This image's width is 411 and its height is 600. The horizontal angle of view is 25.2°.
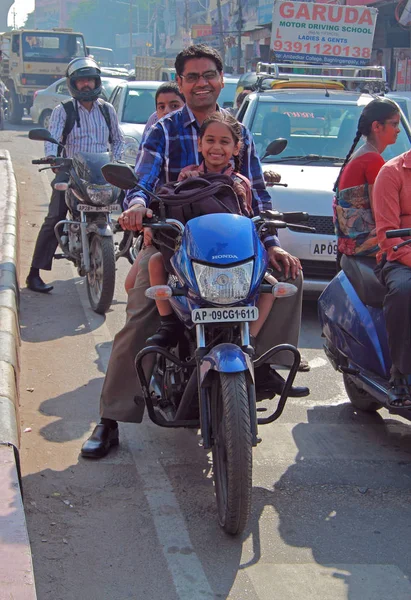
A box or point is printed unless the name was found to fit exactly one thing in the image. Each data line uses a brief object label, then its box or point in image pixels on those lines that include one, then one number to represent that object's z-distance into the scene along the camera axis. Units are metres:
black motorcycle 7.54
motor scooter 4.80
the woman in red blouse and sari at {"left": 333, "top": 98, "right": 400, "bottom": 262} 5.47
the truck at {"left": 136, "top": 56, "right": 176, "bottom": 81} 24.72
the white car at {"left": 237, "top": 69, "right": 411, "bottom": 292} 7.71
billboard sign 12.23
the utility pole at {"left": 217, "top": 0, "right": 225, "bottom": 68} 43.50
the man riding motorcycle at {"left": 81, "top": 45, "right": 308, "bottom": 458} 4.45
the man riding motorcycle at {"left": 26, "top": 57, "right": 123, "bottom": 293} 8.16
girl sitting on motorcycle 4.24
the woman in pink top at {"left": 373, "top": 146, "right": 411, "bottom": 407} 4.43
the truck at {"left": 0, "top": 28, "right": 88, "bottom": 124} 32.31
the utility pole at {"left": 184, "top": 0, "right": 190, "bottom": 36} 53.05
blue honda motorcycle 3.68
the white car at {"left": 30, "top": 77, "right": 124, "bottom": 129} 25.55
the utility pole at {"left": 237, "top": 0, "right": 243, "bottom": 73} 38.84
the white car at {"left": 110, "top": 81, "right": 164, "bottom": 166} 14.66
